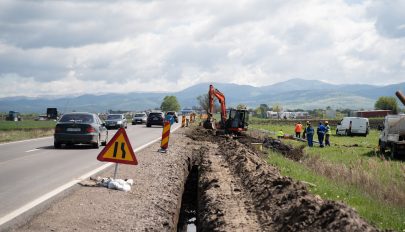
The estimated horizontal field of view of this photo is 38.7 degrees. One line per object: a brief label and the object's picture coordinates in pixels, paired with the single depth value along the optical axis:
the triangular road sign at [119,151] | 12.34
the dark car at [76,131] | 23.47
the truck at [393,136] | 28.94
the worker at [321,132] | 36.28
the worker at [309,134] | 36.06
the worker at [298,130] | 45.55
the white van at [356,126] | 56.56
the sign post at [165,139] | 22.17
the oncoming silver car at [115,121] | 48.34
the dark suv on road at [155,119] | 54.59
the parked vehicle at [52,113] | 105.43
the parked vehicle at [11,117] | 98.14
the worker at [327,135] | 37.72
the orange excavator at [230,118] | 39.97
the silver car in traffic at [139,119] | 65.25
